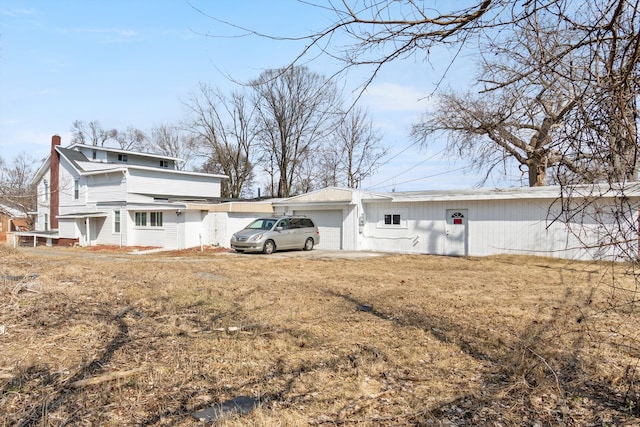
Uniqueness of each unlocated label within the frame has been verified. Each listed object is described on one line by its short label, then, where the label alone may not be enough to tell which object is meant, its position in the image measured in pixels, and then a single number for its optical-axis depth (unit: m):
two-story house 21.41
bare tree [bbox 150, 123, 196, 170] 43.75
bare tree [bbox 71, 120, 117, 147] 48.50
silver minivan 17.67
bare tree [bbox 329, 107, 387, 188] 34.88
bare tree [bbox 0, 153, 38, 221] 27.19
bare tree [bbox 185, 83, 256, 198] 37.12
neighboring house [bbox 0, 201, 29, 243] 33.56
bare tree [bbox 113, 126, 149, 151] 46.19
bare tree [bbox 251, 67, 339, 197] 32.44
